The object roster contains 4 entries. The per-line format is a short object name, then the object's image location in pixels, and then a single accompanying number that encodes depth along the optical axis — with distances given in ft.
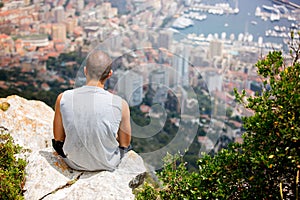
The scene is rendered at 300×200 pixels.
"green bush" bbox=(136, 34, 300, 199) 5.83
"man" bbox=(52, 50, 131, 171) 8.16
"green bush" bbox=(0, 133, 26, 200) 7.55
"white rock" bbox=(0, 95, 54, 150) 10.57
